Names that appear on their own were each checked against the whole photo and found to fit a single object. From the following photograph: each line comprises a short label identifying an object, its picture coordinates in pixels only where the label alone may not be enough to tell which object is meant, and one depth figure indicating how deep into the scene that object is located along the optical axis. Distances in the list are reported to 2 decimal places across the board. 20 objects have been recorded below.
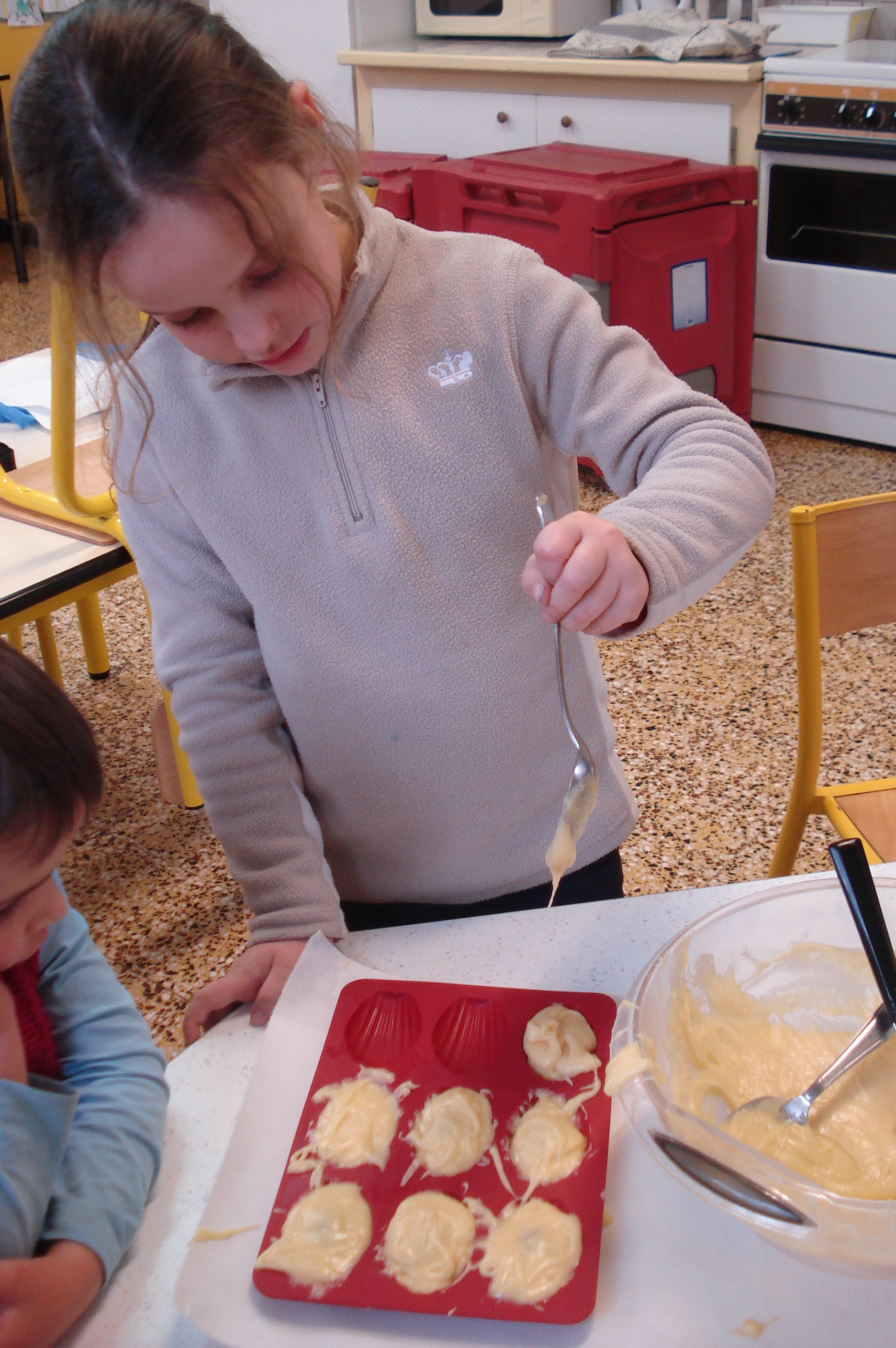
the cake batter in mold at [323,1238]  0.58
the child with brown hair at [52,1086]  0.59
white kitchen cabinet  2.86
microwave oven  3.30
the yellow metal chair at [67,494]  1.12
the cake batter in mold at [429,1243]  0.58
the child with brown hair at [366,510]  0.72
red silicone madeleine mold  0.57
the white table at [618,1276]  0.55
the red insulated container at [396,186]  3.16
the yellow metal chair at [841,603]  1.18
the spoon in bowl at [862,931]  0.65
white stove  2.65
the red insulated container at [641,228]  2.76
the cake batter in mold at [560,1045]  0.68
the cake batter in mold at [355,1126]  0.64
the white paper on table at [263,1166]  0.57
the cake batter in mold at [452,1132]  0.64
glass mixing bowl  0.52
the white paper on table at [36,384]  1.76
